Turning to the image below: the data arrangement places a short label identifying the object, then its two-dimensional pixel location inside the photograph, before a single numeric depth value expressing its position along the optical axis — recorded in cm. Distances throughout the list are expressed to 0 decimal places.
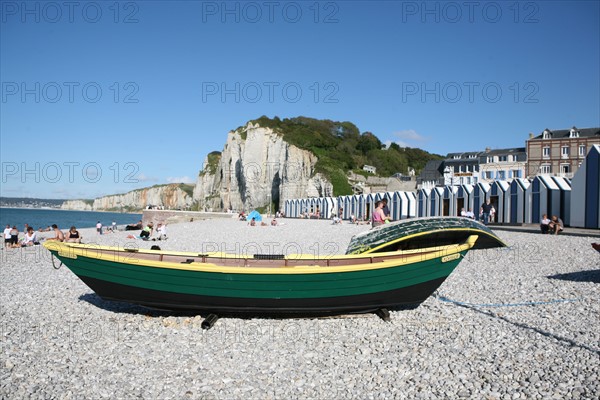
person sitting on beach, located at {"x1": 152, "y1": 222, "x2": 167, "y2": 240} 2717
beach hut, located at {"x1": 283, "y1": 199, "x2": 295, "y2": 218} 6884
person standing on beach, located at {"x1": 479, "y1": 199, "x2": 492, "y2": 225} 3034
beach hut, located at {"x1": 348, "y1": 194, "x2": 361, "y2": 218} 4686
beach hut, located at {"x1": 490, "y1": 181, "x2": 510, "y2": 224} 3064
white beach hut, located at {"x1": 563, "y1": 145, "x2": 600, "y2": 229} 2397
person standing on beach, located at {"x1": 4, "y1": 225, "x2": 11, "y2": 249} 2278
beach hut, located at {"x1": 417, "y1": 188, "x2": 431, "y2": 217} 3684
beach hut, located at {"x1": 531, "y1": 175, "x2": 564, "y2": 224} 2745
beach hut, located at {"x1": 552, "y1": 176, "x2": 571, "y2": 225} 2692
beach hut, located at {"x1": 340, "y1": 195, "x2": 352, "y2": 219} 4891
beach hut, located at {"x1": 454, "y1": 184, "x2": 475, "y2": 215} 3312
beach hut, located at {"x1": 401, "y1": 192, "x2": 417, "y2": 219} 3872
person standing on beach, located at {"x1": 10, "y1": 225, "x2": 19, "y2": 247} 2296
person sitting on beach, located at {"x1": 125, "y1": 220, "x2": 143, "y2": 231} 4142
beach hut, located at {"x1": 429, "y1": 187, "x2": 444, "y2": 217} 3532
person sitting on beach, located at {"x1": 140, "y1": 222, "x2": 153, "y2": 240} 2733
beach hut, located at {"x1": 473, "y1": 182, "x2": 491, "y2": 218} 3192
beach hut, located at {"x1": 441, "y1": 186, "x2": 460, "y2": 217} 3395
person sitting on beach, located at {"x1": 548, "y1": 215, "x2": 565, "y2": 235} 2240
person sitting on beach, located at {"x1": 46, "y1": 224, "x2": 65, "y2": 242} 1878
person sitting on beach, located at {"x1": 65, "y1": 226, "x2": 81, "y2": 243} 1979
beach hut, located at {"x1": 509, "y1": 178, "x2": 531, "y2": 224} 2909
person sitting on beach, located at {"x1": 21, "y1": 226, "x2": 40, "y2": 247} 2333
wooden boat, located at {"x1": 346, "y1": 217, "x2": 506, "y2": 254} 1183
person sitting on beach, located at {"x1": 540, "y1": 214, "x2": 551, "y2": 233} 2319
